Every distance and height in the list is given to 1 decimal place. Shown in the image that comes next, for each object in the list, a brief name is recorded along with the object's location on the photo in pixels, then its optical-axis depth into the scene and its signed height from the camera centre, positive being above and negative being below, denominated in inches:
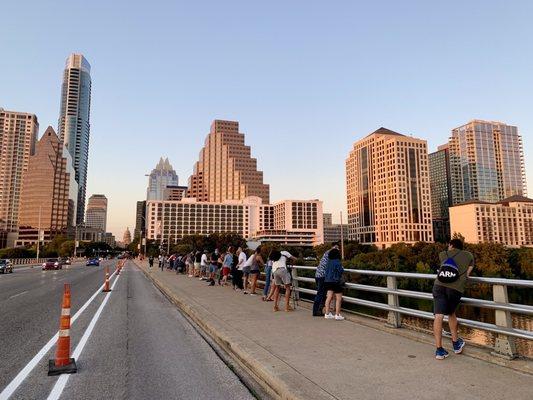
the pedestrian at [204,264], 1039.0 -27.2
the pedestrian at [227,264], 814.1 -21.4
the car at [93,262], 2690.2 -54.5
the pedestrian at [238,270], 736.3 -29.1
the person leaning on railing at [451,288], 253.8 -21.4
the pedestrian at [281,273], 462.9 -22.2
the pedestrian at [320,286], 422.5 -33.4
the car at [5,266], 1598.2 -46.3
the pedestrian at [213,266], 885.8 -27.1
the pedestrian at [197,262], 1149.1 -24.1
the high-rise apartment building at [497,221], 6978.4 +489.9
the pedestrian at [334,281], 402.6 -26.8
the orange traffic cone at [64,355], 246.5 -59.2
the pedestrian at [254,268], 632.4 -25.0
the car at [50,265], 1981.1 -52.9
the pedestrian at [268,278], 586.2 -34.5
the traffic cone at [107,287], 823.5 -64.8
